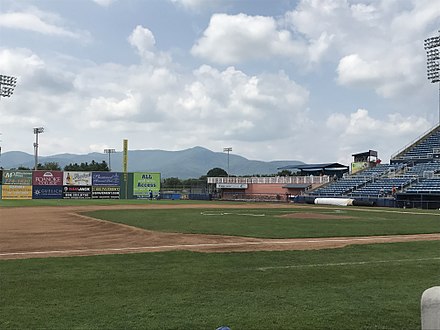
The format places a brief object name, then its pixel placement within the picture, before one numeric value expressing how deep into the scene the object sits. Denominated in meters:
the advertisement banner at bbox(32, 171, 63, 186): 63.25
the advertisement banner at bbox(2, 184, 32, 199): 61.26
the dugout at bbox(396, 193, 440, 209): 39.47
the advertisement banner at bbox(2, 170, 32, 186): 61.08
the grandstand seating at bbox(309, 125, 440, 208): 42.96
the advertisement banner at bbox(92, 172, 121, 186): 66.88
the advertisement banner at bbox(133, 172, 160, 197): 70.25
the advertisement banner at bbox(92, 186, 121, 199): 66.75
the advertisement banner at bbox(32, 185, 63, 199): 63.25
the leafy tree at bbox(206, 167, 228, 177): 153.36
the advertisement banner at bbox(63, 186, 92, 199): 64.69
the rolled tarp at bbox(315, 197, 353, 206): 45.41
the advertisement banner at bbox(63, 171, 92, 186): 64.88
